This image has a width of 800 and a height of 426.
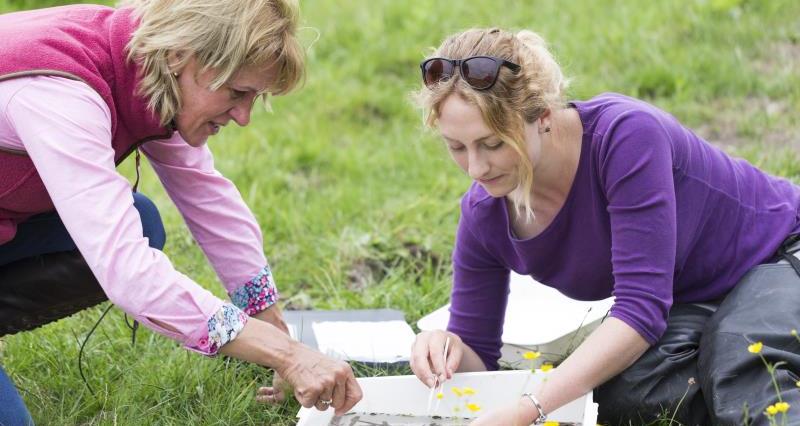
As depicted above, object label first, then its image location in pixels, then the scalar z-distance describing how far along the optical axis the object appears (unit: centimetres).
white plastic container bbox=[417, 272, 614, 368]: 322
